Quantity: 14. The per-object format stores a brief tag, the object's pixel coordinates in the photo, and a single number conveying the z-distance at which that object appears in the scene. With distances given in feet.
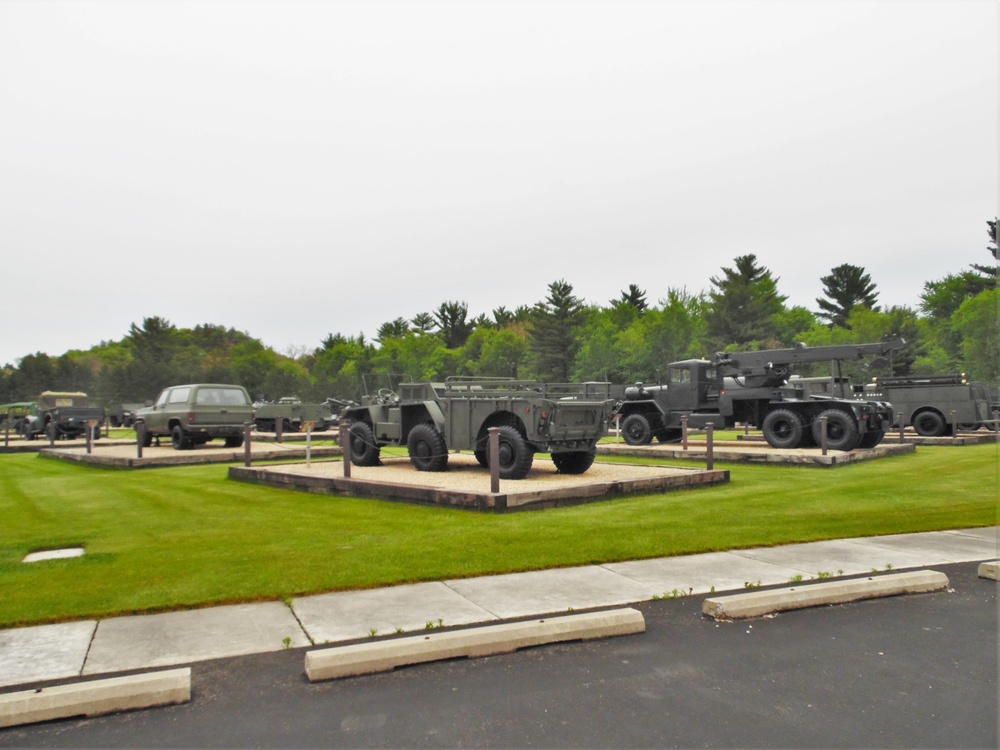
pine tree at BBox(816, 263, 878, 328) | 277.85
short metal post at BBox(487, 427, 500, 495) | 31.53
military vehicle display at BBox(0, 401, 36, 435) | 124.27
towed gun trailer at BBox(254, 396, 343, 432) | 111.24
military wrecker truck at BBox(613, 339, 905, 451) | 59.47
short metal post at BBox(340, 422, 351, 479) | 39.65
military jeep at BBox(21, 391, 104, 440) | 102.32
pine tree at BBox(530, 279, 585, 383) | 216.54
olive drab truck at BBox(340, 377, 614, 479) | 39.11
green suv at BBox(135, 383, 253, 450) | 67.15
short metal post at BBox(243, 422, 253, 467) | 47.70
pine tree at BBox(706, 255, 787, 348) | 215.72
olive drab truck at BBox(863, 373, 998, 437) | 80.18
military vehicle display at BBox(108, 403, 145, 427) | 147.64
